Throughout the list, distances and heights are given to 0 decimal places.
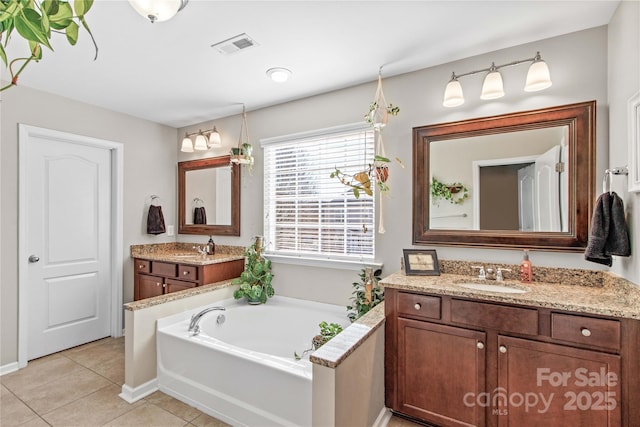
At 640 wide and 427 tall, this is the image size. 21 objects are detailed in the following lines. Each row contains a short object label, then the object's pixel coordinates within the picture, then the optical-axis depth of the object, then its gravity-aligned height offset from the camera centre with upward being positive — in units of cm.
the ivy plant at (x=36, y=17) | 40 +25
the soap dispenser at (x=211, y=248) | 364 -39
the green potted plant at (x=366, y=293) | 255 -65
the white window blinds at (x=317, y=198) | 284 +14
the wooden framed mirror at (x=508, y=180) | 204 +23
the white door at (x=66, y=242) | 295 -28
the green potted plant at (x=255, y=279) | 309 -65
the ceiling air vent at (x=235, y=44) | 213 +116
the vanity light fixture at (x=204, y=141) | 360 +82
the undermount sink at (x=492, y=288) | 195 -47
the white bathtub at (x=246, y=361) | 188 -104
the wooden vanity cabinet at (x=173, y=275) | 307 -62
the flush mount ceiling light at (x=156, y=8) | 141 +91
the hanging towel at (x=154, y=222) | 376 -10
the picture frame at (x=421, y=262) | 234 -36
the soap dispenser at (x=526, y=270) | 211 -37
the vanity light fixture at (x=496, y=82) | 199 +86
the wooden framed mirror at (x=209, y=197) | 360 +19
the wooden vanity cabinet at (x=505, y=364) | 156 -82
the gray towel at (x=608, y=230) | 171 -9
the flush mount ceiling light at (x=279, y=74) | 255 +112
